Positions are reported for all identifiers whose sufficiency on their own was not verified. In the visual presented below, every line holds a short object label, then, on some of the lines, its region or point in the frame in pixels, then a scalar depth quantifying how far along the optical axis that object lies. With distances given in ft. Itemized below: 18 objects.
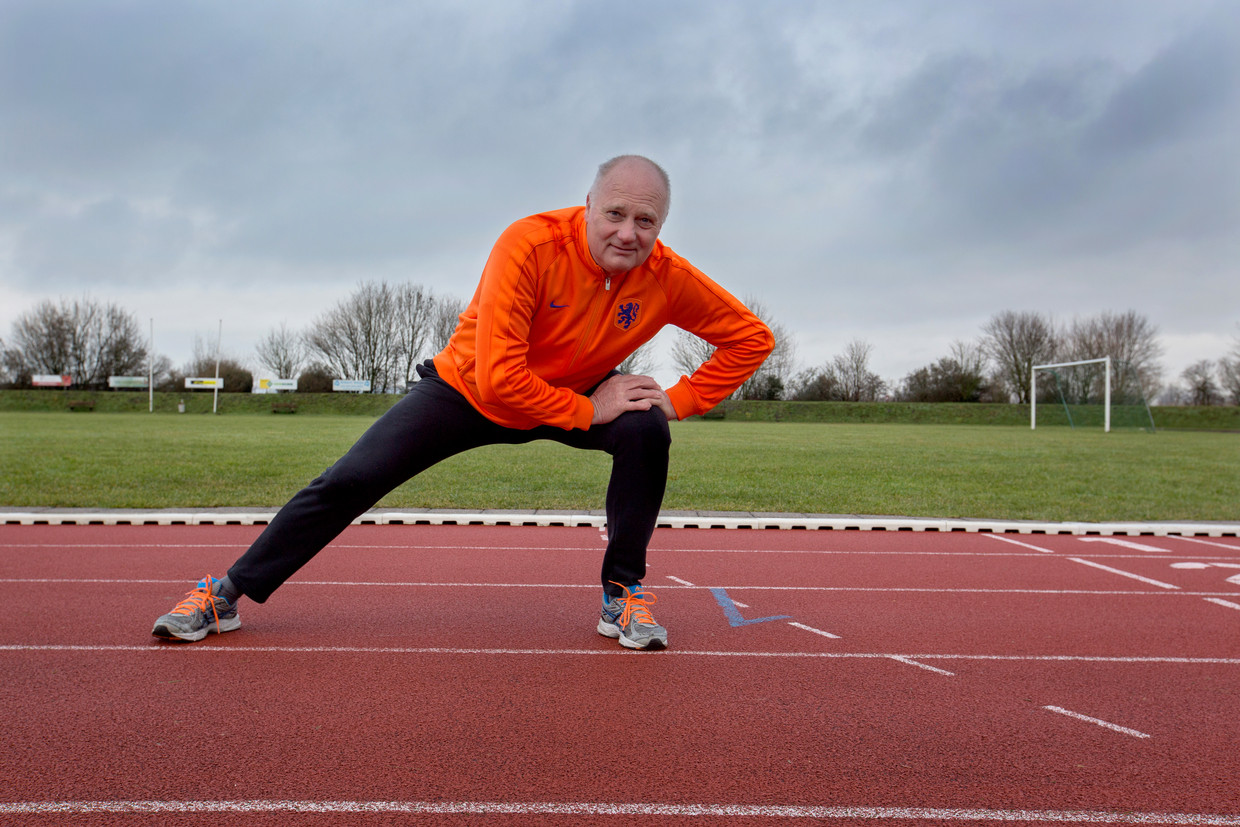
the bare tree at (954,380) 177.37
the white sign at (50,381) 183.01
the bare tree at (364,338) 194.18
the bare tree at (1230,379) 165.89
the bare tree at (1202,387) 173.99
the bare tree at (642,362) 181.68
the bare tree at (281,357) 204.95
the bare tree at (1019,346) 178.50
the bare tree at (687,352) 174.90
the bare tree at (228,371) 195.43
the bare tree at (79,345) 189.26
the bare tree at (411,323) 195.72
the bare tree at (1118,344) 179.73
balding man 9.19
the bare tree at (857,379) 193.47
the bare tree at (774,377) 182.70
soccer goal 116.16
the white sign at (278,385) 193.21
